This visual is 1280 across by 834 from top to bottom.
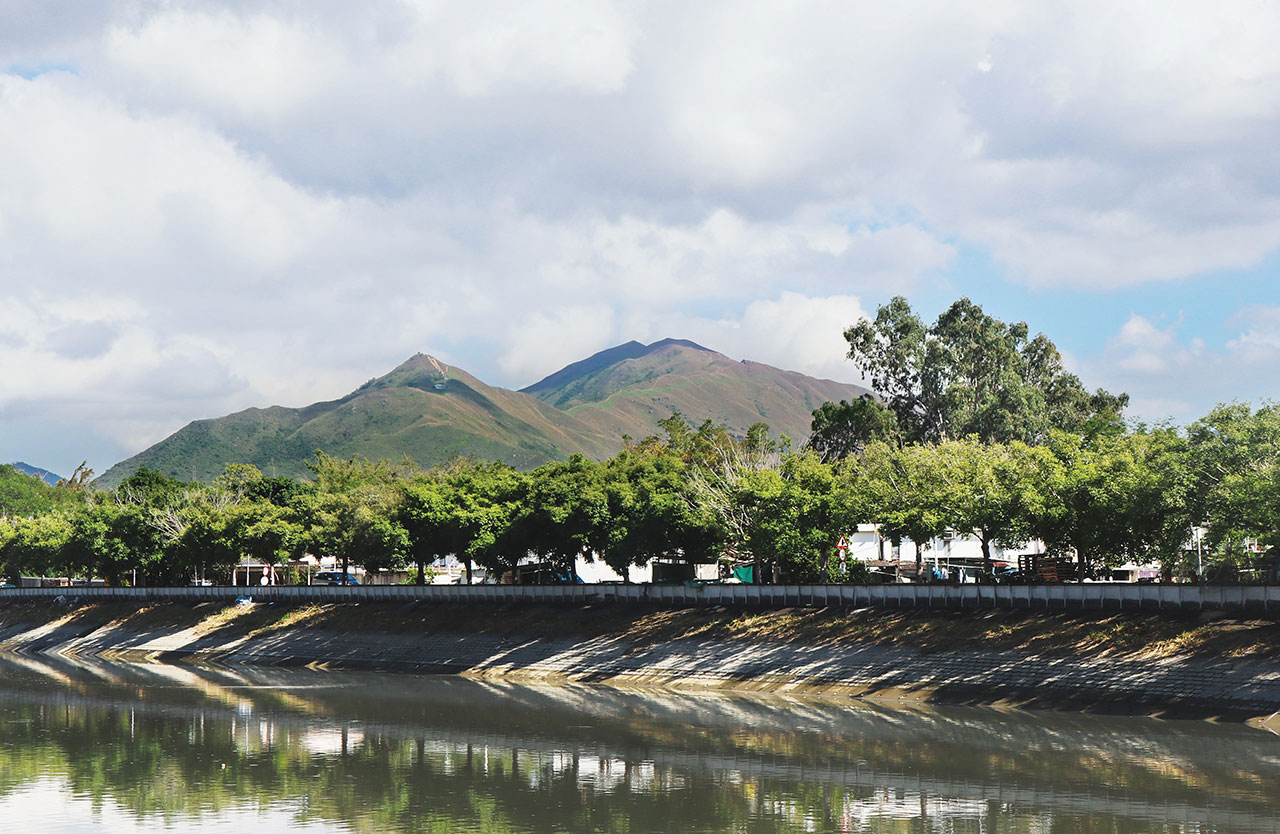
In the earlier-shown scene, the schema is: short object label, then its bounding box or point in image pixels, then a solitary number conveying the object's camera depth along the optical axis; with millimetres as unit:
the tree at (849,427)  123250
